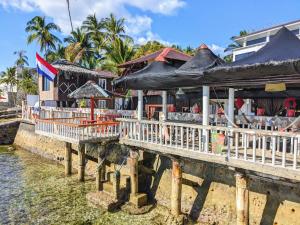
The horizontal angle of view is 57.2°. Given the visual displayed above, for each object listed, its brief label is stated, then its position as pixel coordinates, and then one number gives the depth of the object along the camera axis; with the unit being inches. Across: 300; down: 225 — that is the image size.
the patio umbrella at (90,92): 544.9
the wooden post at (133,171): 470.6
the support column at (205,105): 382.3
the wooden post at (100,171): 531.0
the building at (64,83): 1144.8
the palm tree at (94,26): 1807.9
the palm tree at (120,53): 1290.6
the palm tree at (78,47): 1660.9
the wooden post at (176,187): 405.7
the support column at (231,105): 392.5
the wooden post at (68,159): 657.0
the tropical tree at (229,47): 1774.1
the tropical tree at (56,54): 1853.2
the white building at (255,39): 791.7
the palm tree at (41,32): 1819.6
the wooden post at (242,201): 319.3
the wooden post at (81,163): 600.5
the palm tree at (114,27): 1722.4
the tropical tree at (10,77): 2146.9
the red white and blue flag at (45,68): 712.4
